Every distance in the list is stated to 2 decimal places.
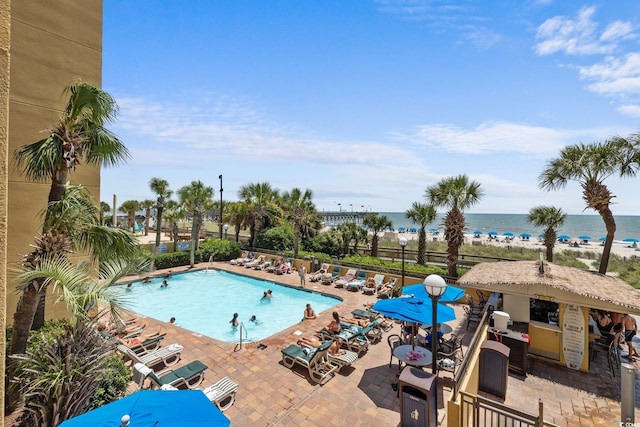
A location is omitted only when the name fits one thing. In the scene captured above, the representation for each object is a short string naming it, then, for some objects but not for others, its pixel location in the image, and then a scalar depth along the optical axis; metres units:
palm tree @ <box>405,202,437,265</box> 20.05
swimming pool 13.09
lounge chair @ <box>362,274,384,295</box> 15.84
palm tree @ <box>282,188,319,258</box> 22.84
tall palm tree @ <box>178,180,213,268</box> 22.93
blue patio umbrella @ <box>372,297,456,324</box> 7.19
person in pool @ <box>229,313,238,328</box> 12.26
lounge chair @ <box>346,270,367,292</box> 16.58
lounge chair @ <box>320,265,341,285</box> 17.91
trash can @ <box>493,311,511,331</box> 8.14
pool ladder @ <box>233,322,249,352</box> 9.26
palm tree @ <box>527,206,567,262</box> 18.67
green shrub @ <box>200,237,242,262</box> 23.59
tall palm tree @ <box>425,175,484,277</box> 15.66
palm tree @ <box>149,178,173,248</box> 25.73
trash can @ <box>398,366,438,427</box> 5.27
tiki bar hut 7.49
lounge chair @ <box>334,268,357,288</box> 17.22
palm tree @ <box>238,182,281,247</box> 26.09
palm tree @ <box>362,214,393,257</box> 23.77
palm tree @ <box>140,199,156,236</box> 40.67
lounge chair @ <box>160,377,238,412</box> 6.23
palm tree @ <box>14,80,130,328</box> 5.92
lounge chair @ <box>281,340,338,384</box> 7.53
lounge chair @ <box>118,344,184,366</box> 7.88
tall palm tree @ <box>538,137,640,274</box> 12.67
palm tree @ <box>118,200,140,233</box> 41.88
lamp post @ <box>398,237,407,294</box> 12.70
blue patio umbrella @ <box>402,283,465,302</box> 8.91
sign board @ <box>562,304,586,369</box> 7.70
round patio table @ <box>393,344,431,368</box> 7.01
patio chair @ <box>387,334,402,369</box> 7.70
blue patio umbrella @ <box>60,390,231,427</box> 3.41
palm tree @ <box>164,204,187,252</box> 24.36
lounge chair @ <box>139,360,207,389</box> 6.61
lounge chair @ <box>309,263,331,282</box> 18.50
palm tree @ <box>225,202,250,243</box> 26.92
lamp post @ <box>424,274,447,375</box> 5.95
